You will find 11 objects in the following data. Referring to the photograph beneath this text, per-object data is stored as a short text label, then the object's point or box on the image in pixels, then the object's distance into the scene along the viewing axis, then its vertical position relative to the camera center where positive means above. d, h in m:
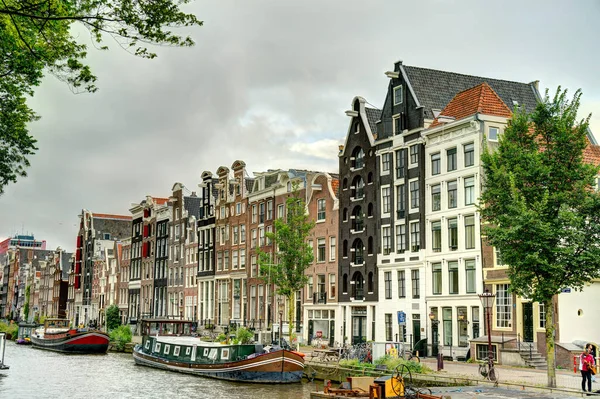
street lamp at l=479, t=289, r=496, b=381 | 34.38 +0.55
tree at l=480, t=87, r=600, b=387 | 30.42 +4.42
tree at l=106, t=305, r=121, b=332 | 105.38 -0.92
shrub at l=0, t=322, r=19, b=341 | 112.12 -2.90
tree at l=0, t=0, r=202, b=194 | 15.88 +6.38
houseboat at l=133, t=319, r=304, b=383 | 45.84 -3.10
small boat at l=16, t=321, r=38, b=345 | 99.19 -2.86
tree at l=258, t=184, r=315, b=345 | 58.19 +4.28
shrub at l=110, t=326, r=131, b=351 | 83.06 -2.79
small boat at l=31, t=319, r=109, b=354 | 77.44 -3.07
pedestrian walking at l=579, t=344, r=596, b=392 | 29.19 -2.02
